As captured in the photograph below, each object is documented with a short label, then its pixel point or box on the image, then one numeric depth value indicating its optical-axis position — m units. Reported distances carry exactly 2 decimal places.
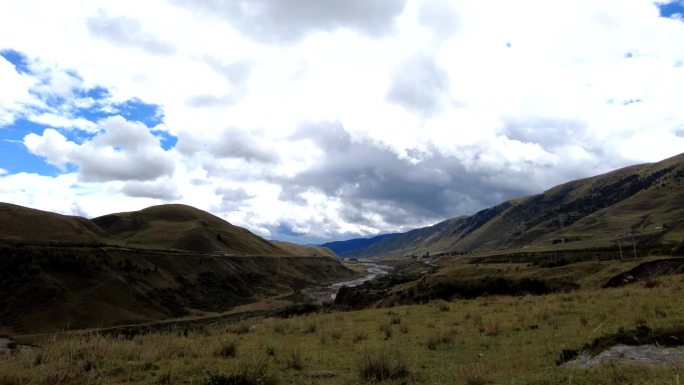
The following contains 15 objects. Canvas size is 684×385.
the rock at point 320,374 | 11.50
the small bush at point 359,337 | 17.38
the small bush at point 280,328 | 20.83
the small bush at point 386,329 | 18.20
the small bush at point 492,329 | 17.09
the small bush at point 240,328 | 21.64
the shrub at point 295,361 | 12.55
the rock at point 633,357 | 8.83
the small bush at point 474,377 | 9.27
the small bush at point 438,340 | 15.35
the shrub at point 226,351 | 14.04
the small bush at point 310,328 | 20.54
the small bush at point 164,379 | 10.59
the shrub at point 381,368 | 10.85
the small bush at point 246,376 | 9.77
